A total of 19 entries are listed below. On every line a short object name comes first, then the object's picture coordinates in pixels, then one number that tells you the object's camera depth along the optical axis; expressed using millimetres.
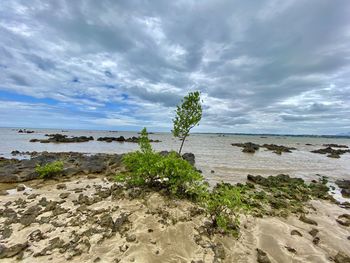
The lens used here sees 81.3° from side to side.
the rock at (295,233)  7705
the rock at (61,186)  12086
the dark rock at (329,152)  40962
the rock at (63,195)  10308
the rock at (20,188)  11859
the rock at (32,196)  10156
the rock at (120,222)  6842
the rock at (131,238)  6224
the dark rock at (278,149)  48888
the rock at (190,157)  26141
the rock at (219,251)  5871
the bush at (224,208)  6859
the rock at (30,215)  7295
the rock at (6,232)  6422
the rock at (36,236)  6262
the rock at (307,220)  8953
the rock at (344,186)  14499
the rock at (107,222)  6980
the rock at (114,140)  63647
